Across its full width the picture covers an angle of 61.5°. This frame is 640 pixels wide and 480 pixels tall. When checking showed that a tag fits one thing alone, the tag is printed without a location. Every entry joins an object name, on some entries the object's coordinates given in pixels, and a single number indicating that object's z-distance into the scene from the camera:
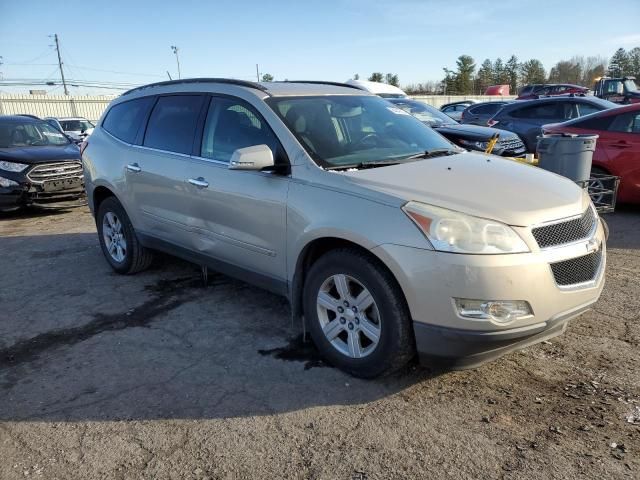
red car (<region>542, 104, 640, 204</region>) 7.35
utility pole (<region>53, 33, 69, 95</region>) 61.09
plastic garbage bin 5.75
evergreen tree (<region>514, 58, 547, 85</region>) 84.06
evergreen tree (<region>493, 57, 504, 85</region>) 82.06
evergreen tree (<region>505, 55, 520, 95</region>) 83.50
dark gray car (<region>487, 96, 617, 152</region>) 11.78
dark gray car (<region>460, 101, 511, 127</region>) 15.87
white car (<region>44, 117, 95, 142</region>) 19.92
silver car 2.81
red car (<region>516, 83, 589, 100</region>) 29.77
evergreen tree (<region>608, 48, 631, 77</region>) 77.28
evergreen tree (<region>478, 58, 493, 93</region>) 79.50
